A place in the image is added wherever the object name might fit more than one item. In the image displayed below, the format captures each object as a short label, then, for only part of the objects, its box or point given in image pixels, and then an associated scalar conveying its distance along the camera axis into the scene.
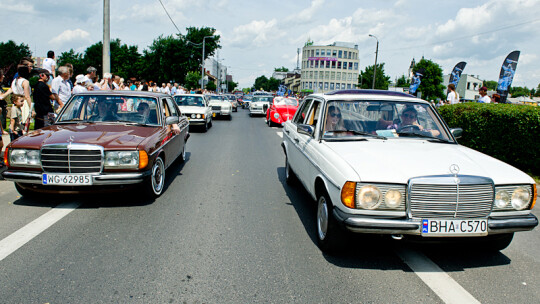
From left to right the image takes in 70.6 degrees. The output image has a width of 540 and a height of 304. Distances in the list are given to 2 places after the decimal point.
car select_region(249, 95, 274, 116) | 27.14
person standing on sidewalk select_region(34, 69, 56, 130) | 7.68
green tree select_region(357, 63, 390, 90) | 71.00
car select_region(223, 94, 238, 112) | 38.28
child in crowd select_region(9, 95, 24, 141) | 8.69
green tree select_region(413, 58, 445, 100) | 68.62
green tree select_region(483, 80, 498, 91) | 175.30
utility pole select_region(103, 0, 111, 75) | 13.70
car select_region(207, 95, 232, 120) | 23.53
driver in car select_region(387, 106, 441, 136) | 4.68
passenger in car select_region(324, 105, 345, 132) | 4.61
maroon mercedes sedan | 4.83
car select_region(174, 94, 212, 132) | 15.74
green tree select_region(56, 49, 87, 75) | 86.81
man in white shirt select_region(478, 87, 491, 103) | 12.57
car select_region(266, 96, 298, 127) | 18.77
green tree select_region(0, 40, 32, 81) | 77.94
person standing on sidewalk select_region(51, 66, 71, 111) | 9.05
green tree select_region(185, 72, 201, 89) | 62.22
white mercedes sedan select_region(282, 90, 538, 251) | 3.23
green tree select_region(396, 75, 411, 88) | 101.45
